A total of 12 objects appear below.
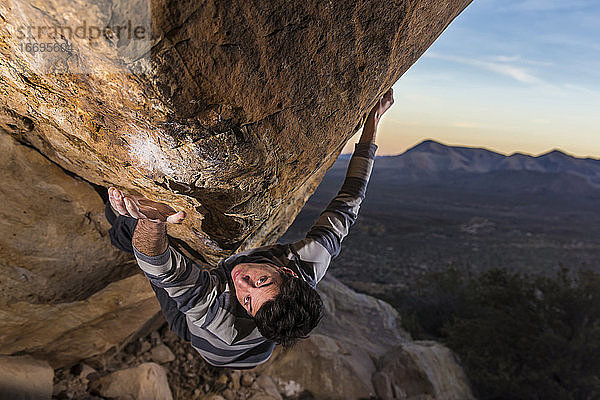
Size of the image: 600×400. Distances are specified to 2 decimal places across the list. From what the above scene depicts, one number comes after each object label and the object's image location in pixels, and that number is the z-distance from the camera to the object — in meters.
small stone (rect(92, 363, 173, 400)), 3.04
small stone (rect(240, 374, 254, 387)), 3.55
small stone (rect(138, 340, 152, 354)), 3.58
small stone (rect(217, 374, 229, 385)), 3.49
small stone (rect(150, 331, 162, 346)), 3.71
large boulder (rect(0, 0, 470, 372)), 1.29
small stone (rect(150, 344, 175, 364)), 3.57
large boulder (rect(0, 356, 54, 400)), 2.62
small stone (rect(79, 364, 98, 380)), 3.15
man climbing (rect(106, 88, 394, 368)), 1.82
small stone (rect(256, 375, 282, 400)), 3.54
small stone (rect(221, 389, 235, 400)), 3.40
